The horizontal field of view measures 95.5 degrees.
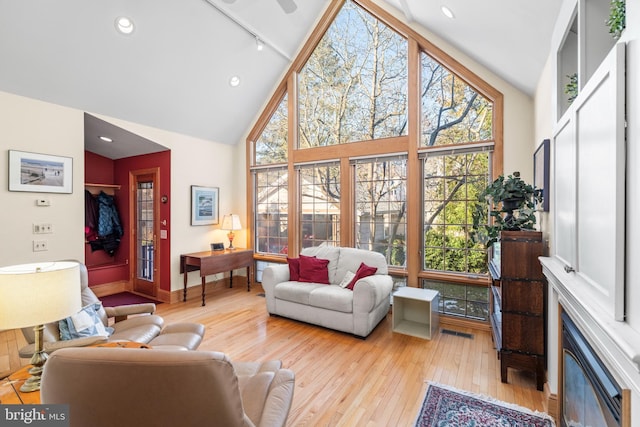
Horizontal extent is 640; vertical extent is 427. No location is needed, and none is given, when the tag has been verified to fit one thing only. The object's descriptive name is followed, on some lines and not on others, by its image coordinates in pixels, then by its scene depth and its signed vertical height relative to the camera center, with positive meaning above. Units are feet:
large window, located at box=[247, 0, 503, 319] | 11.41 +2.61
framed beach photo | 9.75 +1.37
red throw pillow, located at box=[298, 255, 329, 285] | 12.11 -2.49
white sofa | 10.05 -3.12
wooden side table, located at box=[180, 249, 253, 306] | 13.82 -2.51
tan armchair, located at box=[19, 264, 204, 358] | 5.91 -3.07
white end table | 10.22 -3.85
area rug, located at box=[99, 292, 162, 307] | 14.40 -4.54
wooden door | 14.90 -1.01
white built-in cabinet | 3.09 +0.63
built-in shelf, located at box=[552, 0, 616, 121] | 4.46 +2.71
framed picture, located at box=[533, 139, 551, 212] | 7.05 +0.96
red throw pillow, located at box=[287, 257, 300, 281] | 12.50 -2.49
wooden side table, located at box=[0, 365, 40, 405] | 4.10 -2.69
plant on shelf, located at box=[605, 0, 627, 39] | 3.34 +2.26
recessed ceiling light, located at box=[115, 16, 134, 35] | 9.71 +6.32
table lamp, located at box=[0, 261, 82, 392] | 4.05 -1.27
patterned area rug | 6.13 -4.46
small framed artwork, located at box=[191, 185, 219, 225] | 15.16 +0.32
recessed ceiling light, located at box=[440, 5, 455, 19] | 8.85 +6.19
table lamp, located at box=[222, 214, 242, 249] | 15.88 -0.66
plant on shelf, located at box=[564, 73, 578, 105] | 5.47 +2.38
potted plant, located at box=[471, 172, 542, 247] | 7.52 +0.15
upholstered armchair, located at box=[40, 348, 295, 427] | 2.76 -1.71
